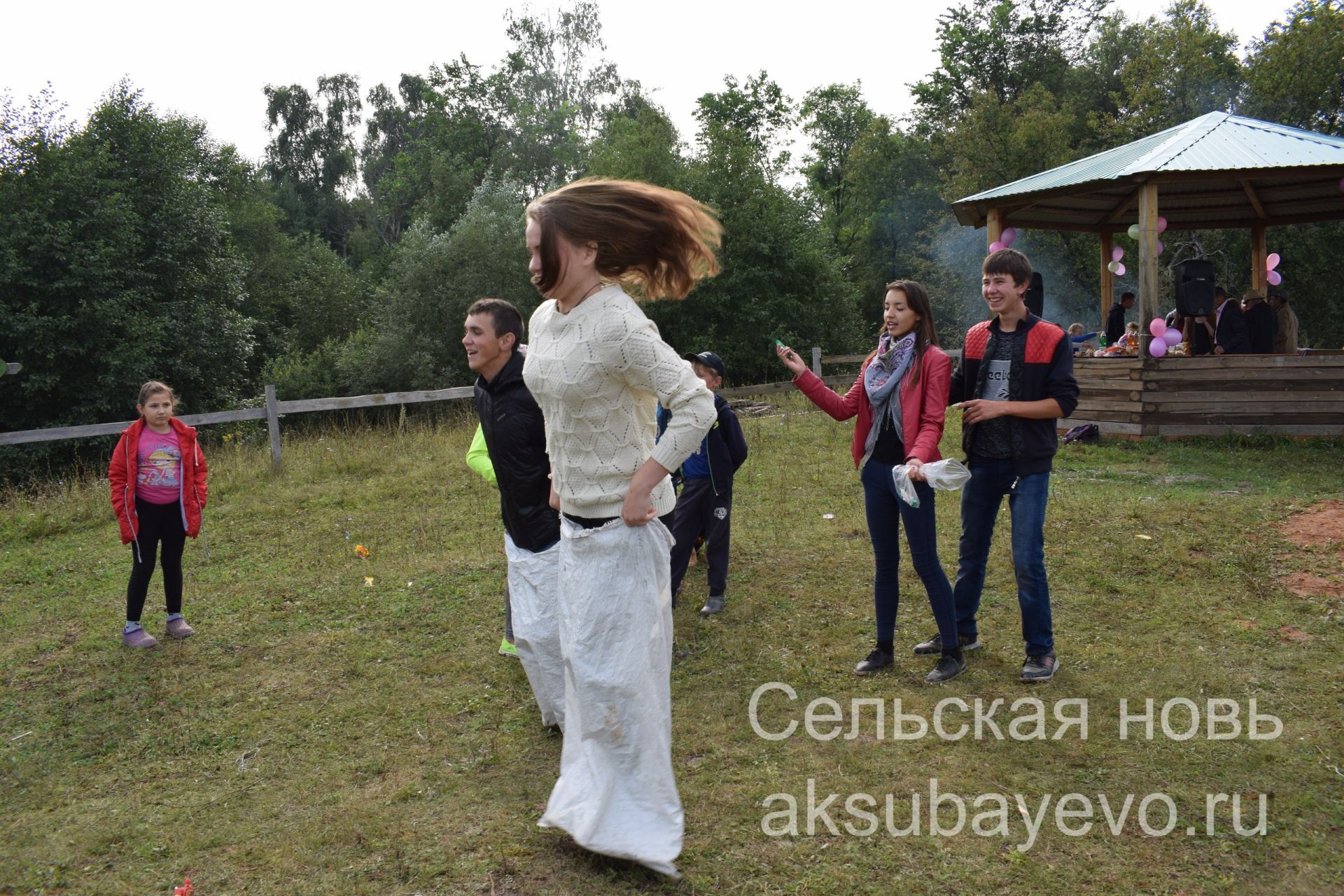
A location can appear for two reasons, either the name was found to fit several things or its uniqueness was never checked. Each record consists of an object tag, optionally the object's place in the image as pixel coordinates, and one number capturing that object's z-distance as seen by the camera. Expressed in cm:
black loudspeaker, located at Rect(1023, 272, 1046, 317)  989
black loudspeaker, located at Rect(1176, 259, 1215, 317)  1346
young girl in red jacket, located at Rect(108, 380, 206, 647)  614
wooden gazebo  1228
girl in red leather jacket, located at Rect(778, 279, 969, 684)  469
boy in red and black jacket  466
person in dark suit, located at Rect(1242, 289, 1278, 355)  1366
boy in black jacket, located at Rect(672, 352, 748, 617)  626
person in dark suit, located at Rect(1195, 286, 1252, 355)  1320
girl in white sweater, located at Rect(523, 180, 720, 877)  303
